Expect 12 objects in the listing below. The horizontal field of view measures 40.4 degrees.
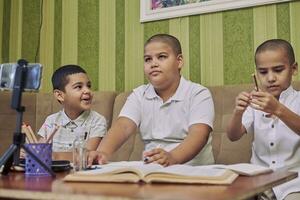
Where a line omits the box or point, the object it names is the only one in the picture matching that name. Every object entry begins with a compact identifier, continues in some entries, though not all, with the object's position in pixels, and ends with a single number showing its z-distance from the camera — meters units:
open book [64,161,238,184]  0.79
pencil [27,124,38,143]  1.11
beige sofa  1.85
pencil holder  0.99
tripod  0.92
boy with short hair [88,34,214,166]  1.64
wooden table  0.66
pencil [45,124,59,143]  1.08
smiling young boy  1.94
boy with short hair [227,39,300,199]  1.55
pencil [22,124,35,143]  1.09
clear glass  1.11
